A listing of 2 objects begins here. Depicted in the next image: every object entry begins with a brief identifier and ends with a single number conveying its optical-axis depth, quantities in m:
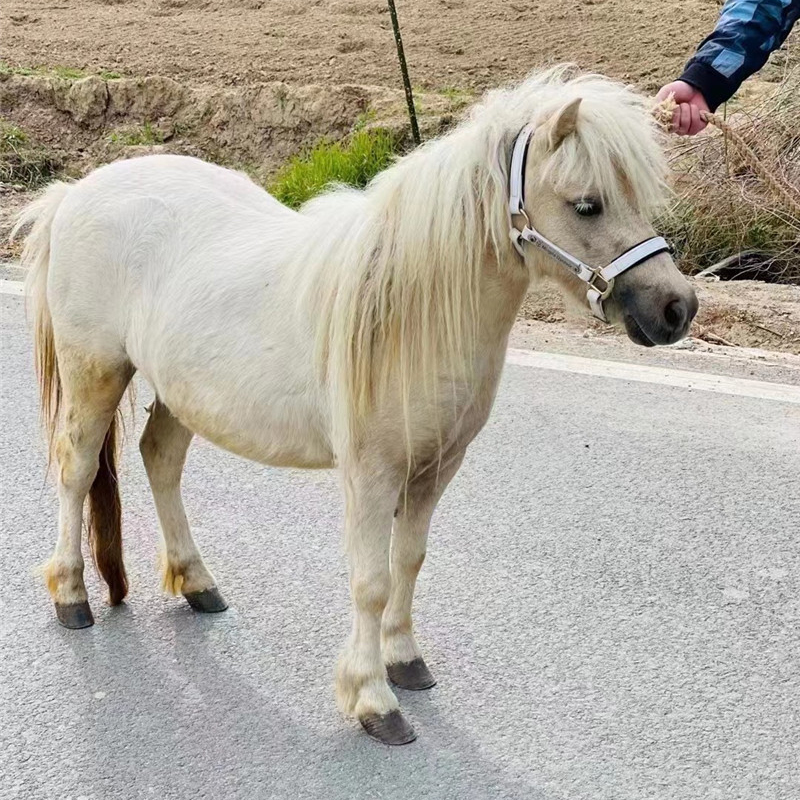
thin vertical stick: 7.42
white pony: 2.59
